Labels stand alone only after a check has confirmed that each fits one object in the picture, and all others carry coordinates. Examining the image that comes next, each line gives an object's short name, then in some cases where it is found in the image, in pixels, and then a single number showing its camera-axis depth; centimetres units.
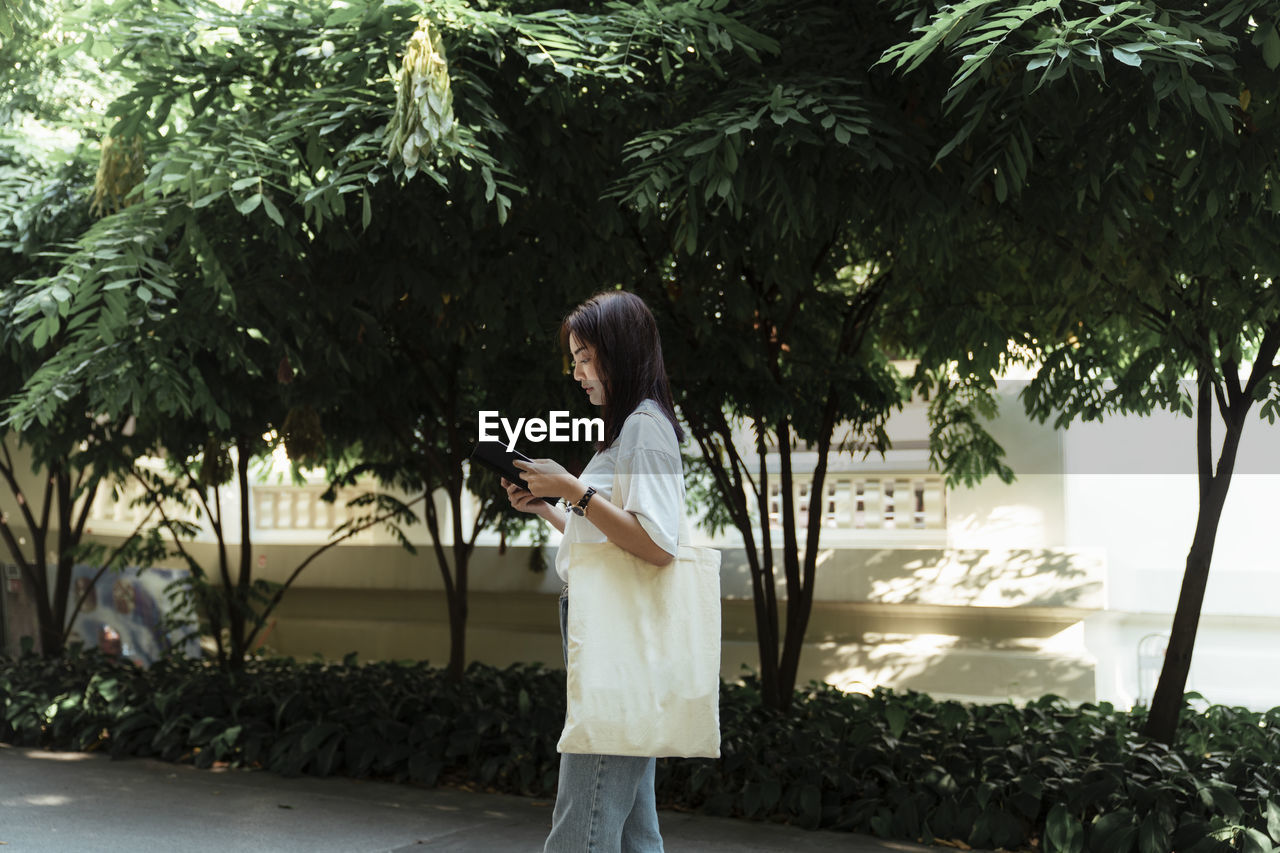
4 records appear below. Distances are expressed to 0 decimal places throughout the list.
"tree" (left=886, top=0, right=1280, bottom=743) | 381
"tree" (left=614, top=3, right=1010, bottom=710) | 478
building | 846
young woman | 274
